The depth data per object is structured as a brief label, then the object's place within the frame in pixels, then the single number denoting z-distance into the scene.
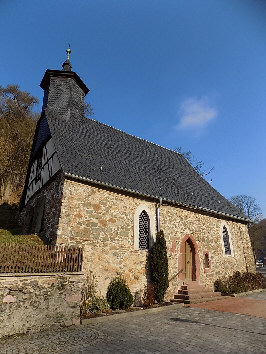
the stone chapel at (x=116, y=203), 9.03
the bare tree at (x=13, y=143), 20.35
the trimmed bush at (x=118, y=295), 8.48
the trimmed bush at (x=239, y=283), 12.33
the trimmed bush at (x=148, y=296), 9.08
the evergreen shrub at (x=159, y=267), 9.76
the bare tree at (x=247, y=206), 39.61
